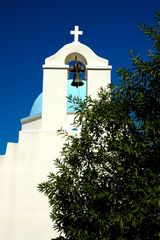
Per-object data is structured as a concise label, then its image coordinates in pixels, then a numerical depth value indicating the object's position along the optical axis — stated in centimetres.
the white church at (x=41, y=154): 919
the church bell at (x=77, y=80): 1124
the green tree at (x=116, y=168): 552
